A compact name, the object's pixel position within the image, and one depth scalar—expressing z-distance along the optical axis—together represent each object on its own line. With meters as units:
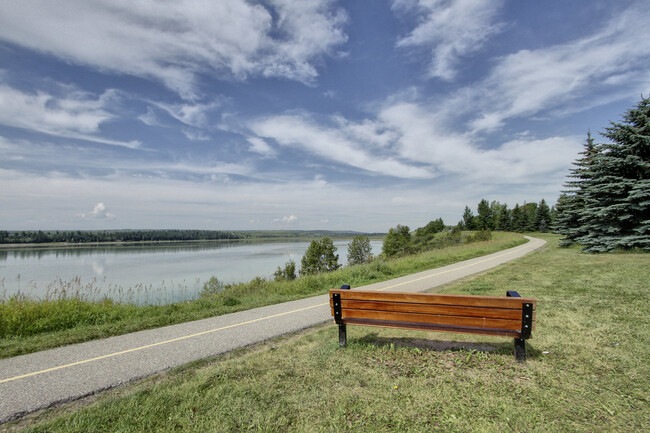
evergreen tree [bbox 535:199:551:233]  63.41
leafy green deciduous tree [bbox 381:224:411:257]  57.12
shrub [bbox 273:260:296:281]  33.54
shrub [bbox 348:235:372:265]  55.51
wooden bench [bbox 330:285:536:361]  3.52
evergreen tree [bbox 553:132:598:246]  21.47
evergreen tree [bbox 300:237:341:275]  43.72
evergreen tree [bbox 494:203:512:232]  67.69
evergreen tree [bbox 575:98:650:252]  15.02
